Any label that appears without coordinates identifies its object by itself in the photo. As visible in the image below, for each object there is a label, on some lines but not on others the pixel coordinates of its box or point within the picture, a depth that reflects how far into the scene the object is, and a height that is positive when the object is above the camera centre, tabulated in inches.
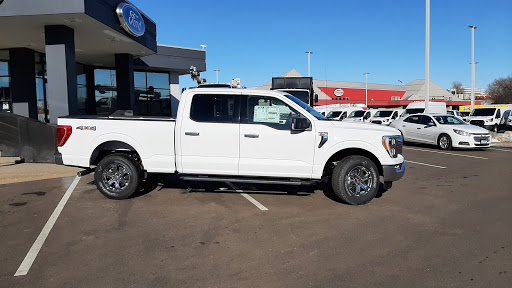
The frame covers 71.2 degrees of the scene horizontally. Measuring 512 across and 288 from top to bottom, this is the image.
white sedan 550.0 -24.8
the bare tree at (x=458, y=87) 5878.9 +511.4
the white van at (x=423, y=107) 922.7 +24.3
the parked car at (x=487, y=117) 959.0 -3.8
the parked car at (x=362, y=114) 1063.2 +10.1
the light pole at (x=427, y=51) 771.5 +145.8
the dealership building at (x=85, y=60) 414.3 +116.4
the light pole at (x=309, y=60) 1861.5 +301.1
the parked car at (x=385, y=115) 962.7 +5.3
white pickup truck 233.1 -17.3
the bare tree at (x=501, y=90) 3260.3 +241.2
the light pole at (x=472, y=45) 1368.1 +271.3
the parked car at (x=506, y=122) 954.1 -18.1
